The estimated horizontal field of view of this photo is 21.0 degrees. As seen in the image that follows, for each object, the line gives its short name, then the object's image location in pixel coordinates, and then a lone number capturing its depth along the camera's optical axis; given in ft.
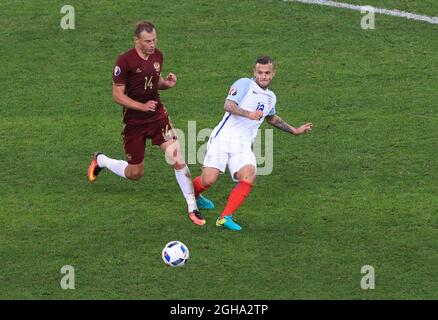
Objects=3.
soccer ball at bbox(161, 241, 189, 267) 39.24
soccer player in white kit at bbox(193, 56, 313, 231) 42.52
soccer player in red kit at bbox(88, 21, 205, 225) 42.78
